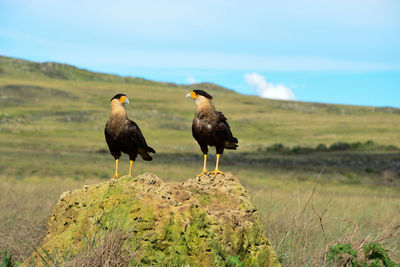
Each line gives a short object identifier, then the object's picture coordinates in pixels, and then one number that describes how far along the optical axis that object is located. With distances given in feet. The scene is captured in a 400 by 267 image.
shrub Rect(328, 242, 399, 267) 28.04
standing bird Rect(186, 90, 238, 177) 32.60
